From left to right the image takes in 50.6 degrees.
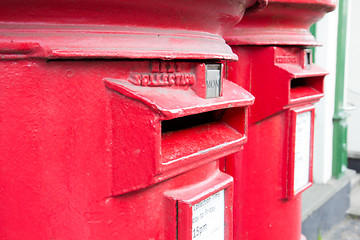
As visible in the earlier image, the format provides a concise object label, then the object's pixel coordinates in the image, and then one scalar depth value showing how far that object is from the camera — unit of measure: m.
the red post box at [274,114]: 1.67
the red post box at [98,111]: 0.81
